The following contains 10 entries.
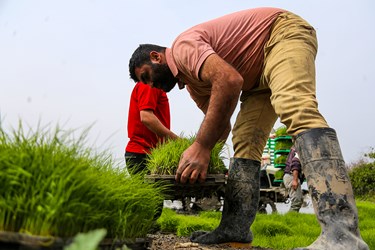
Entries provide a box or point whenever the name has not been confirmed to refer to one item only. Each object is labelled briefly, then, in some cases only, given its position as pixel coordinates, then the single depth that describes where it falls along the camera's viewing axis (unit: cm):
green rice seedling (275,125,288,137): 1610
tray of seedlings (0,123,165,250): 149
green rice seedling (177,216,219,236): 570
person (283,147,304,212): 952
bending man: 252
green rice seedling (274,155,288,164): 1634
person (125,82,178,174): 434
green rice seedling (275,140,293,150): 1625
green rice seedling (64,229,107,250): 97
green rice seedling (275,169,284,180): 1642
